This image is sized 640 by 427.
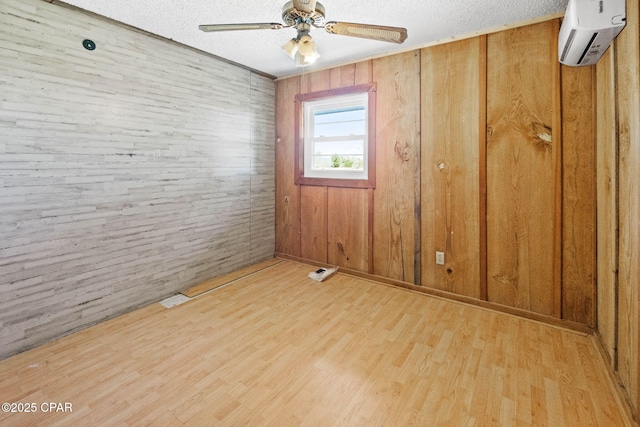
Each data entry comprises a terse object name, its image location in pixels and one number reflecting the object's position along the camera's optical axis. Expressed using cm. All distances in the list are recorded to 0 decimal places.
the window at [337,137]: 334
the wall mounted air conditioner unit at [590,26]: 161
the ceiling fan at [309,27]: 183
